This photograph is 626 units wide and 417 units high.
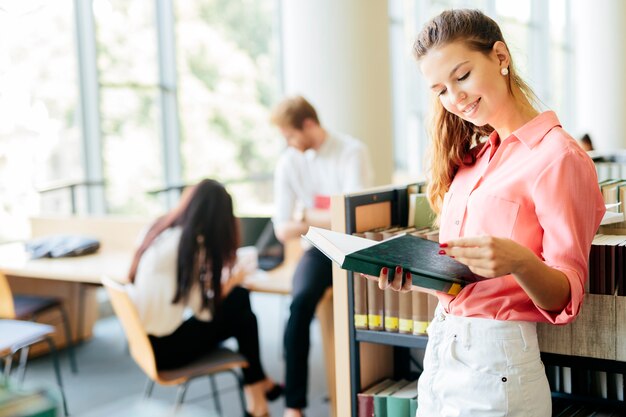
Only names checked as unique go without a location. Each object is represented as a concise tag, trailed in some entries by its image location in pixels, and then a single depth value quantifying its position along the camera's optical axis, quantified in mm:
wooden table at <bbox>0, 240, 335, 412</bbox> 3682
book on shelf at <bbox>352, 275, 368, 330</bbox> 2213
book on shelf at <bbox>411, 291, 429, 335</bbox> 2127
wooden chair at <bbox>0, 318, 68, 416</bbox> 3488
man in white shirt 3781
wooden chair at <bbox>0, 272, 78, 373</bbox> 3875
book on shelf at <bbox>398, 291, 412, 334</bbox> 2164
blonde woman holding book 1367
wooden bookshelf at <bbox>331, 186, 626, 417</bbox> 1789
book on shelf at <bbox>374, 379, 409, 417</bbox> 2229
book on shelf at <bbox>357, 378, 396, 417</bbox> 2250
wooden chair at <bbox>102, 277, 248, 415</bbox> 3043
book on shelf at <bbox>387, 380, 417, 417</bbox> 2195
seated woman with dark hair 3197
